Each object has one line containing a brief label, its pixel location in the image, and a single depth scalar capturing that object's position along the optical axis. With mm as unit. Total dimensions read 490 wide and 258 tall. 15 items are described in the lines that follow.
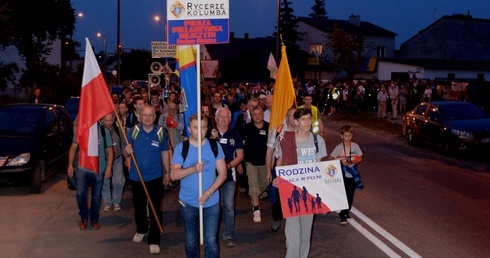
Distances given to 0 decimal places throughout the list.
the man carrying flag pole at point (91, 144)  8367
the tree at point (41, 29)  30000
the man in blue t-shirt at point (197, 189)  6219
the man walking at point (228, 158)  8227
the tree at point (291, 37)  65500
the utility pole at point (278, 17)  31727
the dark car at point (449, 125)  17344
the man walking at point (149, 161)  7879
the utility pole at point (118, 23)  38556
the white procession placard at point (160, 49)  21561
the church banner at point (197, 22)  7098
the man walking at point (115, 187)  10341
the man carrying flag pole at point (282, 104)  8664
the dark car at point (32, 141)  11516
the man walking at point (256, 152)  9633
